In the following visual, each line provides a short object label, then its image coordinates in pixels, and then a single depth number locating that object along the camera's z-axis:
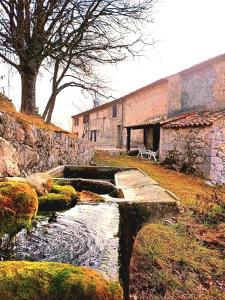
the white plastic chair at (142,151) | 20.01
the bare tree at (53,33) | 9.94
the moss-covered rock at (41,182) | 2.86
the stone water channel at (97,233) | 1.93
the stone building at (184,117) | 13.01
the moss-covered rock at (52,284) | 1.24
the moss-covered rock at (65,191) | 3.06
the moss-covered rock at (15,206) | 1.96
